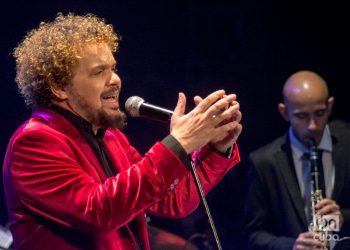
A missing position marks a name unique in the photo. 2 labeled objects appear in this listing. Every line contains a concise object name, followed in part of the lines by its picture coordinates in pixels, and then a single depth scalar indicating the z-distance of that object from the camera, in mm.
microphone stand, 5529
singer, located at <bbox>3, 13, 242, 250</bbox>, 5557
